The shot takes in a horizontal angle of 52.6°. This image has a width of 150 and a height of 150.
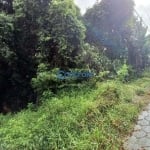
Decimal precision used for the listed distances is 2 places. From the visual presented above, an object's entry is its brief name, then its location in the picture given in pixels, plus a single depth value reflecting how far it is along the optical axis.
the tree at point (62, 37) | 4.26
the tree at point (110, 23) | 6.18
